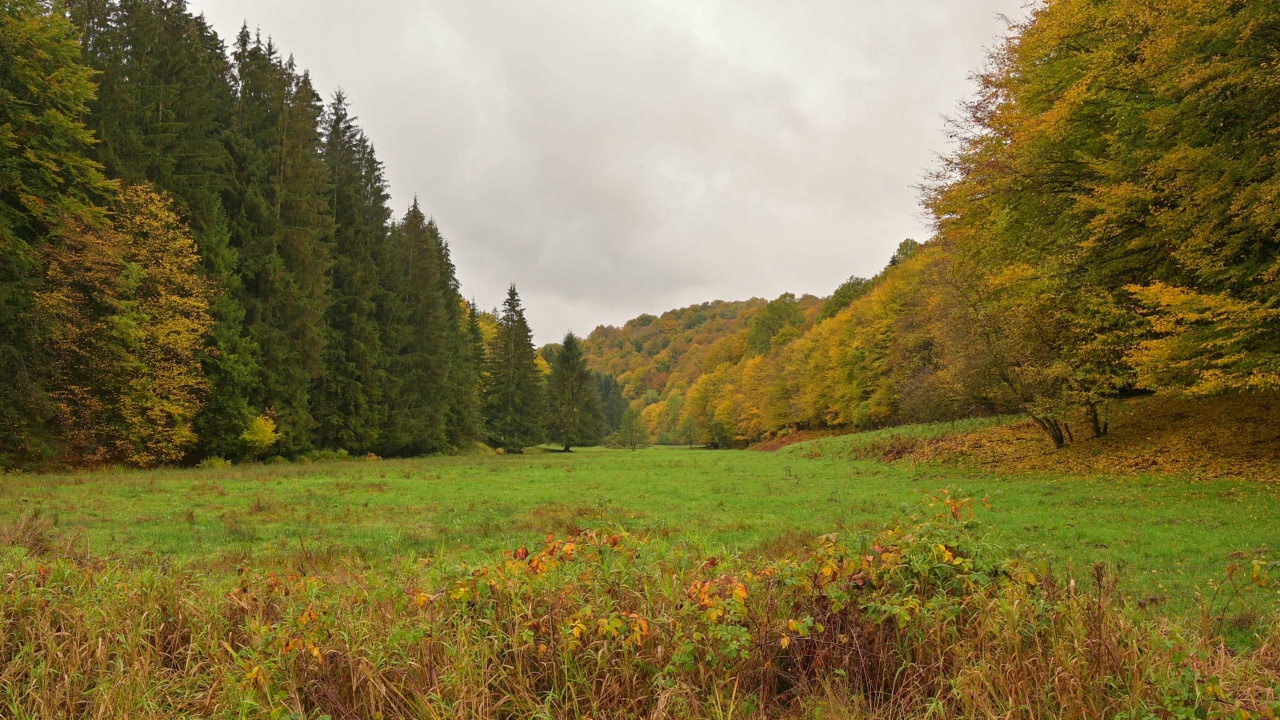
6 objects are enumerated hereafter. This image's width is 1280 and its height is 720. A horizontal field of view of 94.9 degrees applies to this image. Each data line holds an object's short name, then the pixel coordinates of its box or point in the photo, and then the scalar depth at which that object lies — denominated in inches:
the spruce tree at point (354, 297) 1393.9
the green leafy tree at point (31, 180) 740.6
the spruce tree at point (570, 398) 2536.9
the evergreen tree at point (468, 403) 1882.4
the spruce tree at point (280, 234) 1157.7
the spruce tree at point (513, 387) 2208.4
